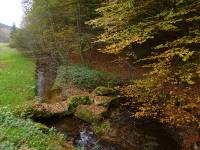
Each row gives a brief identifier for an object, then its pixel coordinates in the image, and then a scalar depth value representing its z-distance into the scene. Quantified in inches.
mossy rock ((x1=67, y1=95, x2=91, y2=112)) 320.1
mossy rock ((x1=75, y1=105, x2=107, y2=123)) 285.0
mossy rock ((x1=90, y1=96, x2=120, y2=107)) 318.3
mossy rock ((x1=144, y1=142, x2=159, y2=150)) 217.9
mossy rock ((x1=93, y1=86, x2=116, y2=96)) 356.9
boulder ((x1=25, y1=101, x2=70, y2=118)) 264.5
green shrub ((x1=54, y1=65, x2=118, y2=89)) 430.9
